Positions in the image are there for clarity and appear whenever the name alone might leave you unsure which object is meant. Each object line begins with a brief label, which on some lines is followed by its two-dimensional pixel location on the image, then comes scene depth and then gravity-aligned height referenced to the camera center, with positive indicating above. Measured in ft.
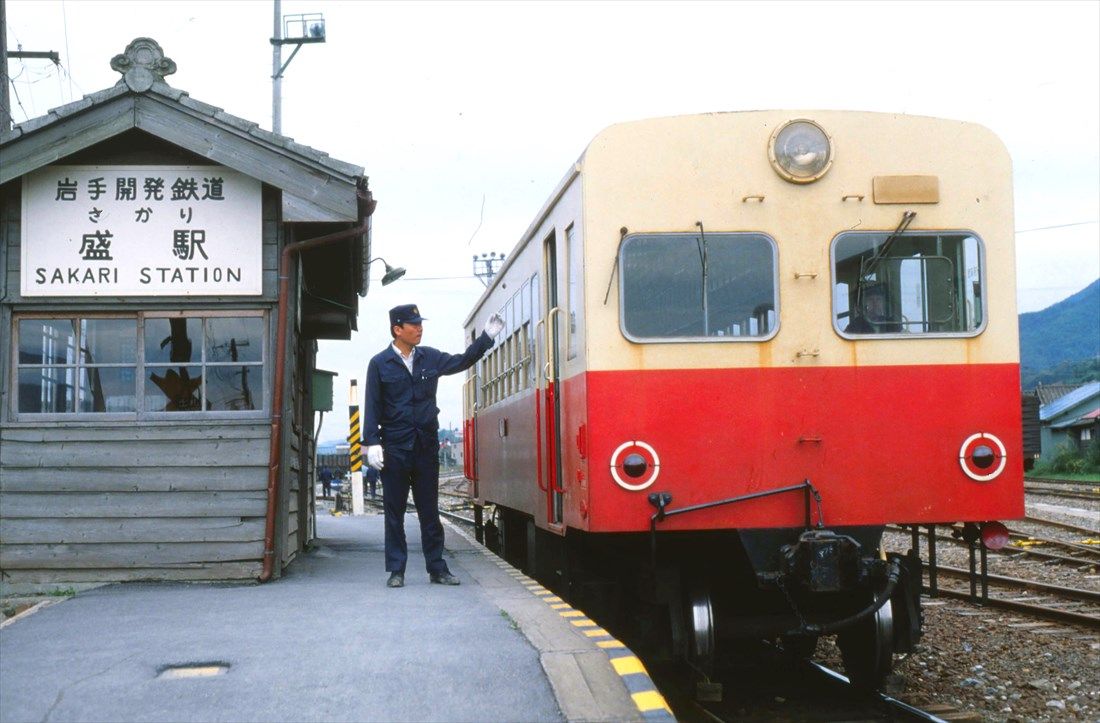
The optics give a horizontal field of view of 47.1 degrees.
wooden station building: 29.86 +2.68
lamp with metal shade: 38.42 +4.97
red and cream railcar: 22.39 +1.53
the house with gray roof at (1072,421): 167.63 +0.99
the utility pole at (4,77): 40.63 +11.92
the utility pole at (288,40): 81.76 +26.04
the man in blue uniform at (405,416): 28.50 +0.48
